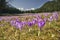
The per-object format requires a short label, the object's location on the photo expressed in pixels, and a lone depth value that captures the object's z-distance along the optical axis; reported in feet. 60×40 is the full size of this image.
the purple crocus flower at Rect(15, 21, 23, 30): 3.63
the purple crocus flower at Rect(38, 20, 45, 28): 3.28
